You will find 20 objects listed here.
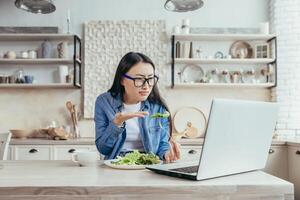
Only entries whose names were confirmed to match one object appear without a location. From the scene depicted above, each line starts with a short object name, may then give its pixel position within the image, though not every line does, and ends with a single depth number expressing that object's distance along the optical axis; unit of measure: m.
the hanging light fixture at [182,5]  2.77
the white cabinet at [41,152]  3.58
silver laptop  1.09
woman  1.79
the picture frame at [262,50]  4.11
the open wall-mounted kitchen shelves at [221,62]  4.06
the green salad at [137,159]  1.52
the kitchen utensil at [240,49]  4.20
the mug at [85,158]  1.55
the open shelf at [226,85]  4.02
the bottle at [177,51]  4.11
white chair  2.38
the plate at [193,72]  4.23
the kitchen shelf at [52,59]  3.98
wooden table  1.08
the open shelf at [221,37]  4.05
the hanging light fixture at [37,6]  2.82
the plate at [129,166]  1.43
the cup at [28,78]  4.03
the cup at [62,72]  4.06
